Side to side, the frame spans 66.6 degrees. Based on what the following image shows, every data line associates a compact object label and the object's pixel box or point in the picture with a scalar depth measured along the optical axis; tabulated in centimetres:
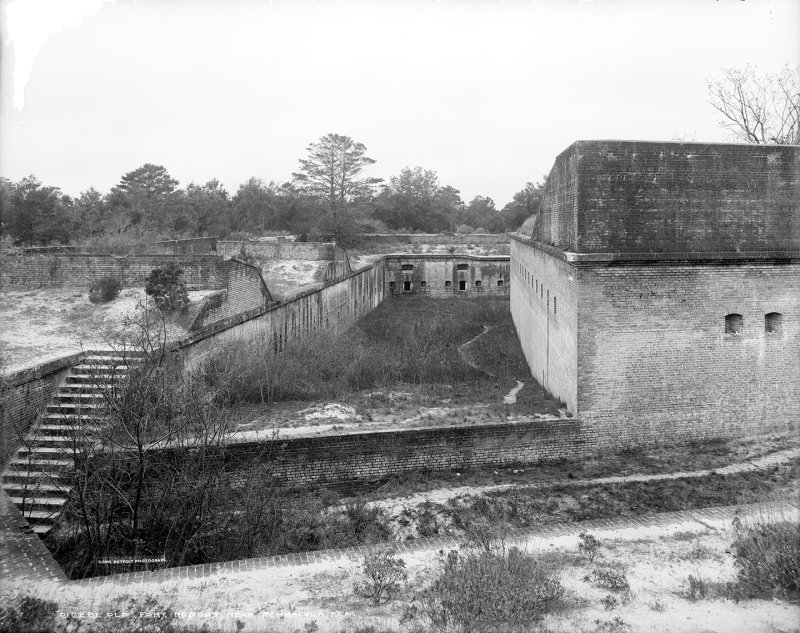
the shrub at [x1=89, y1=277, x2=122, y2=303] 1396
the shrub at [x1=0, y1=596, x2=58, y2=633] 512
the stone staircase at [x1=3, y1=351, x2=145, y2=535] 764
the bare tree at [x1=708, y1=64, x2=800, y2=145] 2162
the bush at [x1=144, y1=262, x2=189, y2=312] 1335
